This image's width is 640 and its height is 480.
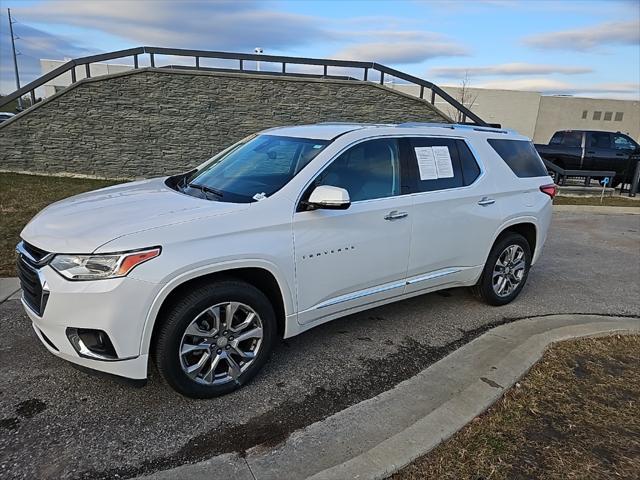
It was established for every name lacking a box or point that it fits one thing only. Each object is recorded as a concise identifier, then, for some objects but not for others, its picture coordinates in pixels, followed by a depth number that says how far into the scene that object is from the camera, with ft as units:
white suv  8.50
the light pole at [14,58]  159.02
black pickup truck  50.44
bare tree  125.03
